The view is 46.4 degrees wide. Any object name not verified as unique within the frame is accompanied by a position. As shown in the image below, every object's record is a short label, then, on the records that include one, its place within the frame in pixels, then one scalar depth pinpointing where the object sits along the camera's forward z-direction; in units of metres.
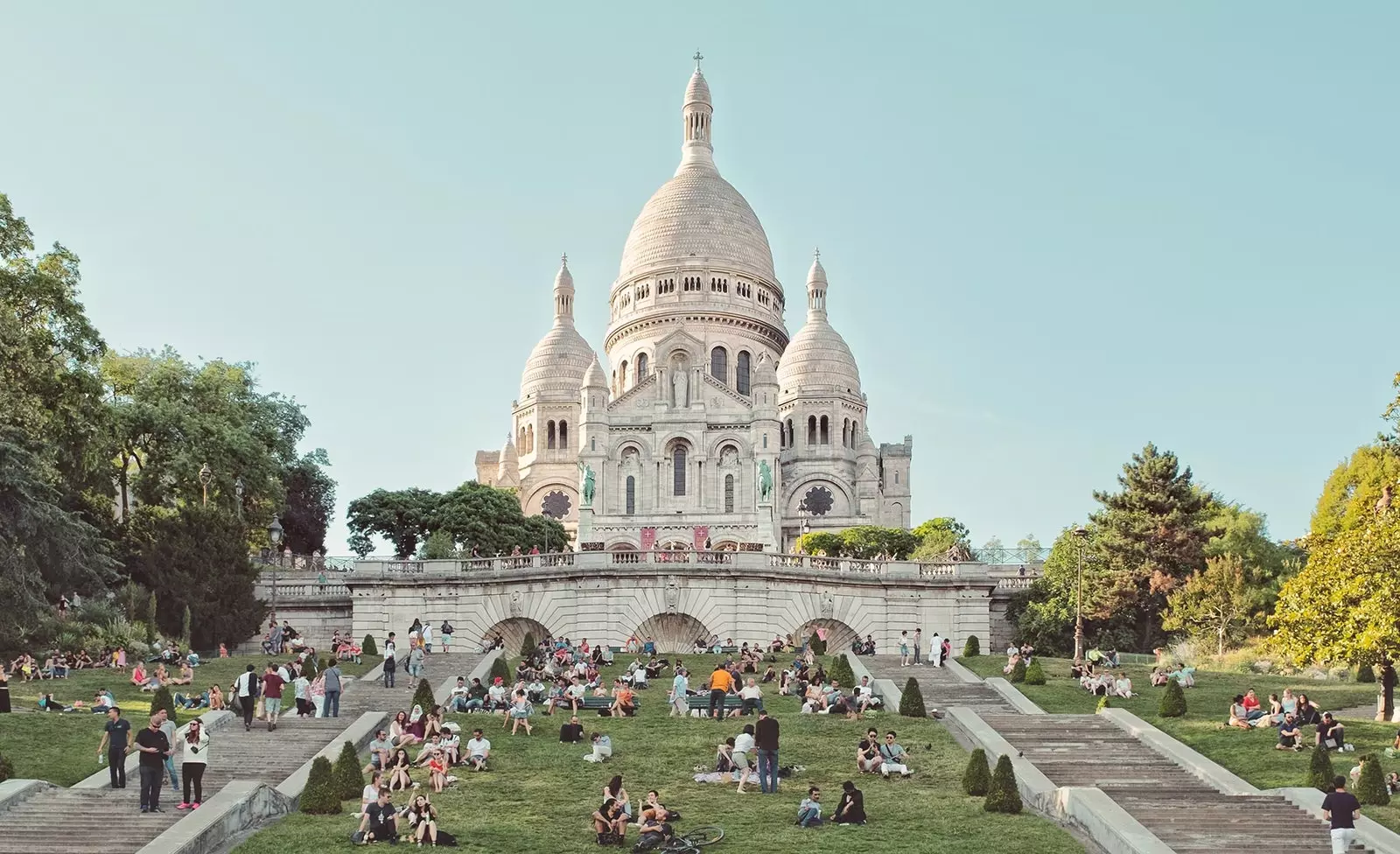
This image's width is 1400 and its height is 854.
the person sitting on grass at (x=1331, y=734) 27.84
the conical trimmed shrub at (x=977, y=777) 25.38
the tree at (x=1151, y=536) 52.72
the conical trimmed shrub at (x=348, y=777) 24.69
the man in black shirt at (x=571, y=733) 30.27
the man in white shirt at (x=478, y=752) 27.64
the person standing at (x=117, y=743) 23.98
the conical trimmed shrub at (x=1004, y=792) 24.02
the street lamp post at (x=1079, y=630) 42.12
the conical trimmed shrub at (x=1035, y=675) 38.00
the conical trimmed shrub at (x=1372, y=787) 24.17
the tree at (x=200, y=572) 46.16
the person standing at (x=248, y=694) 30.61
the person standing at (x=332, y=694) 31.84
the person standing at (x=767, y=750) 25.03
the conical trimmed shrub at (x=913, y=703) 32.94
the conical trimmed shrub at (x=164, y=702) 29.17
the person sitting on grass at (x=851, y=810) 23.30
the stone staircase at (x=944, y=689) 35.09
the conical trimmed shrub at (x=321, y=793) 24.11
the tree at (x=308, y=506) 73.94
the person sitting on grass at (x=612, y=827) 22.14
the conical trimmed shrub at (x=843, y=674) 37.09
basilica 96.44
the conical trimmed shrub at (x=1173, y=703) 32.34
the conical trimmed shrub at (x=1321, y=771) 24.80
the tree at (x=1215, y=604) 49.62
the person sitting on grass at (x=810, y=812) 23.00
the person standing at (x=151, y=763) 22.58
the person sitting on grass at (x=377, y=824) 22.02
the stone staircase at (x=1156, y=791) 22.36
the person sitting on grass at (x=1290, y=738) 28.44
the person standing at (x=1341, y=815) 20.38
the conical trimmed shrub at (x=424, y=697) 31.69
